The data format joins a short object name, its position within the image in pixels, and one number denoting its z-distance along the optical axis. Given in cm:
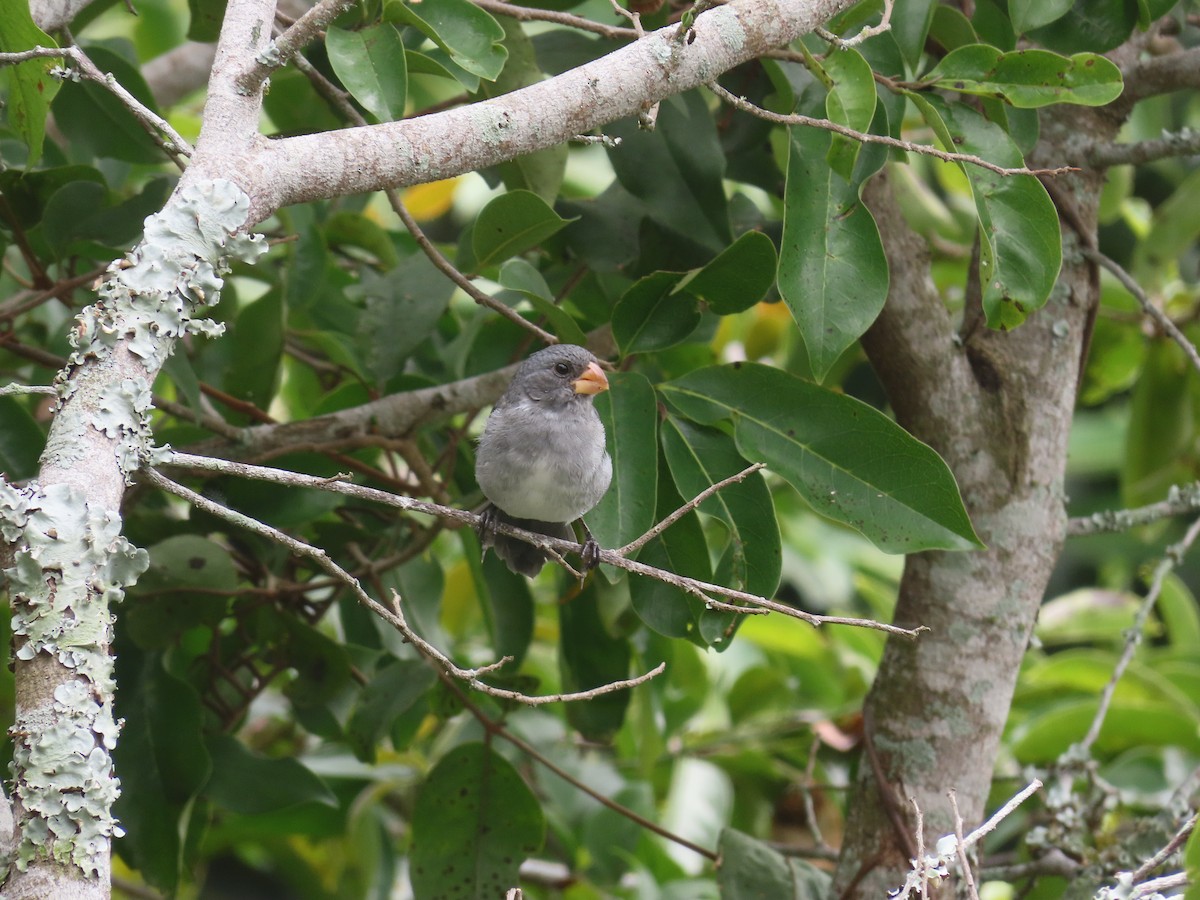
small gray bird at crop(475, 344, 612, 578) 491
